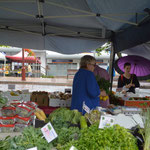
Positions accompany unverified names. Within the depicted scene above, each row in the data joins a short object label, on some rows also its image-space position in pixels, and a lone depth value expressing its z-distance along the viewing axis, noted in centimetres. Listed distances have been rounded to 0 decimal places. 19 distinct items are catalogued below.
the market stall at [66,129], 133
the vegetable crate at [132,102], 420
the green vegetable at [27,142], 134
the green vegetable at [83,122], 187
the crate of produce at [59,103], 506
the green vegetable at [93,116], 202
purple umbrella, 518
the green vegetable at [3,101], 212
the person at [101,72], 418
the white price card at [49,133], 149
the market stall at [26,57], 1905
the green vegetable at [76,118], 205
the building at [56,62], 2536
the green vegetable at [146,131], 138
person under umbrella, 501
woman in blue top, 298
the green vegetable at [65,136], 157
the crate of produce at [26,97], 501
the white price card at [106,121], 148
